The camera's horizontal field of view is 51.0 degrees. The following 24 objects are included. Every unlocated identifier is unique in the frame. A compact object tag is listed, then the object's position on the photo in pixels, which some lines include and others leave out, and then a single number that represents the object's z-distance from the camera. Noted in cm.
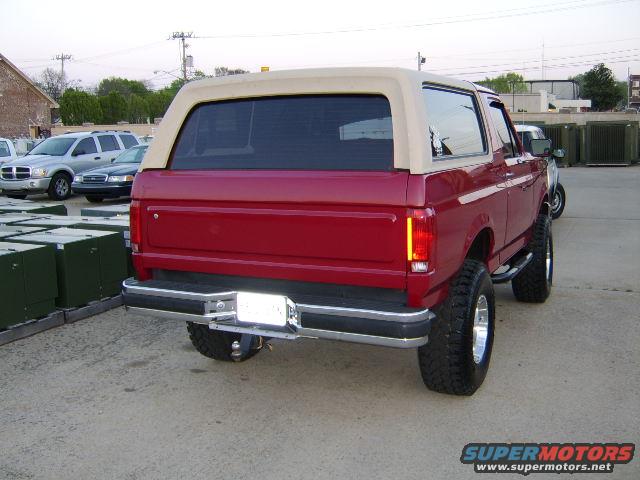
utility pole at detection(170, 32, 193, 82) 7536
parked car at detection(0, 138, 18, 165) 1930
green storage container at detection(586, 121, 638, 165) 2494
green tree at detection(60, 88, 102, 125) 7500
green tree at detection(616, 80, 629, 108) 10188
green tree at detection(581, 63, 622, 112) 9888
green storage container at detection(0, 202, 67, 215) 928
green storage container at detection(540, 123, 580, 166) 2550
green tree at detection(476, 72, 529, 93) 10122
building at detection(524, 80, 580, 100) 9381
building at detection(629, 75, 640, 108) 17498
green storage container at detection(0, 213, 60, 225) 789
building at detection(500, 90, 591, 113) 6969
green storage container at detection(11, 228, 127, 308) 600
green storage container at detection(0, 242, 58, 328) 545
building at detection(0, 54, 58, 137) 4922
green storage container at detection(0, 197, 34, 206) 1061
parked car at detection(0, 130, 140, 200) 1703
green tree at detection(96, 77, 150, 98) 11438
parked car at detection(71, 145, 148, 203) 1602
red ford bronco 343
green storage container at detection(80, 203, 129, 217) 847
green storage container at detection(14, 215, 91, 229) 749
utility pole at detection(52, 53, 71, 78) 9706
